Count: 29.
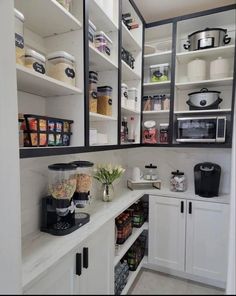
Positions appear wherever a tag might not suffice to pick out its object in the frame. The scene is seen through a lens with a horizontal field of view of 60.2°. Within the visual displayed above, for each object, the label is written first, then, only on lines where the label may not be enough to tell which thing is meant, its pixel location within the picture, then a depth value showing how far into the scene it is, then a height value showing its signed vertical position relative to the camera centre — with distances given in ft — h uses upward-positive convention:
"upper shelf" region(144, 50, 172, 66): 5.25 +2.20
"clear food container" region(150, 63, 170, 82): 5.41 +1.81
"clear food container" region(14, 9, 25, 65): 2.27 +1.12
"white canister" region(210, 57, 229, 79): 3.60 +1.27
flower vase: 5.08 -1.35
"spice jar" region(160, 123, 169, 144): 5.65 +0.18
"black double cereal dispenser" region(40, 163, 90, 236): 3.20 -1.06
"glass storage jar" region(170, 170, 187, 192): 5.91 -1.26
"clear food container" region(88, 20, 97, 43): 3.49 +1.86
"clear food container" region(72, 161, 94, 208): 3.50 -0.85
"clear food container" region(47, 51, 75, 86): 3.05 +1.10
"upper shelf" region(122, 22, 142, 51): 4.82 +2.53
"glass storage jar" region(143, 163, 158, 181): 6.41 -1.12
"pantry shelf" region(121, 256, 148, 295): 4.84 -3.52
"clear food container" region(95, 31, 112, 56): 3.83 +1.84
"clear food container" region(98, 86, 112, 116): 4.18 +0.80
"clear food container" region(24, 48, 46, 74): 2.51 +0.97
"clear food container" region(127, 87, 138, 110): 5.39 +1.10
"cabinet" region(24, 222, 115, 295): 2.41 -1.66
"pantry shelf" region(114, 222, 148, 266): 4.35 -2.54
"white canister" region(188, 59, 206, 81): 3.76 +1.34
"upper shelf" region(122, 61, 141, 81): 4.90 +1.71
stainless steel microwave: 4.68 +0.23
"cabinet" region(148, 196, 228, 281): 5.18 -2.53
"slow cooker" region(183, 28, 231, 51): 3.04 +1.70
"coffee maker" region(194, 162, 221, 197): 5.39 -1.08
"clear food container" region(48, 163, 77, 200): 3.18 -0.68
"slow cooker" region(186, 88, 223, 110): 4.43 +0.88
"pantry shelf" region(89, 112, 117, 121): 3.65 +0.41
